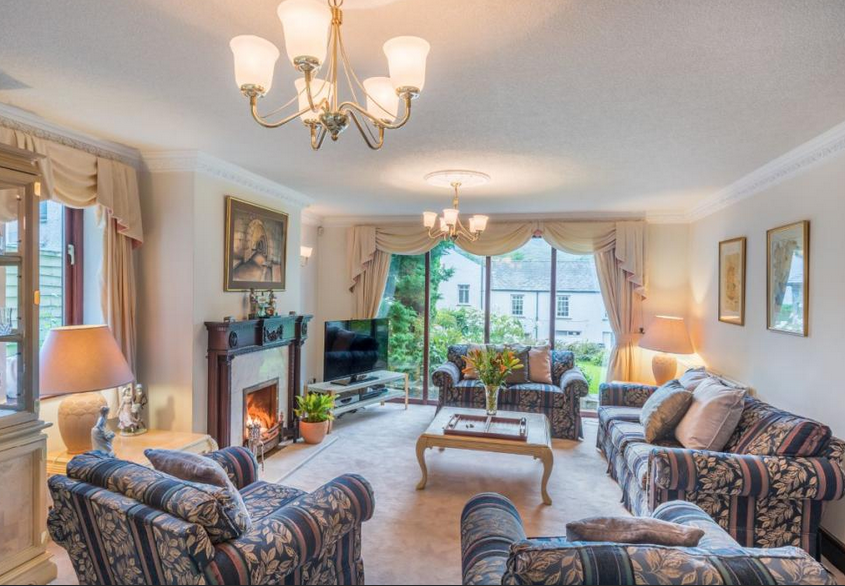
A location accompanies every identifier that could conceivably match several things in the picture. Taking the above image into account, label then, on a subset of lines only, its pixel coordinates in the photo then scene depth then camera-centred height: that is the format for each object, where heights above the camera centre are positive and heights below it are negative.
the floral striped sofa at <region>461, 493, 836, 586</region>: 1.17 -0.70
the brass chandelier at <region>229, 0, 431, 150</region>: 1.25 +0.67
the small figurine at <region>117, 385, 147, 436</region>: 3.29 -0.90
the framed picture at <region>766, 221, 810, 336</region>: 3.05 +0.11
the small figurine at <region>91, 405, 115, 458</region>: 2.56 -0.85
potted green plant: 4.57 -1.28
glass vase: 4.09 -0.96
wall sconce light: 5.63 +0.42
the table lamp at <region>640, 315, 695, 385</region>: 4.86 -0.52
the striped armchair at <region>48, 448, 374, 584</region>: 1.60 -0.94
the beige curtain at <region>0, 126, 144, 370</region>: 2.91 +0.53
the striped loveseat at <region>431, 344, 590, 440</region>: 4.90 -1.14
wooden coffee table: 3.42 -1.17
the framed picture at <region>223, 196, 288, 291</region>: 3.90 +0.36
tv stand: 5.22 -1.26
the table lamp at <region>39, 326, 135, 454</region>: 2.56 -0.49
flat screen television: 5.38 -0.72
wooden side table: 2.80 -1.08
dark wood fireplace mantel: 3.64 -0.53
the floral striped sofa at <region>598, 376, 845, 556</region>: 2.47 -1.01
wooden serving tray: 3.59 -1.11
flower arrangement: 4.06 -0.70
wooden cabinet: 2.28 -0.47
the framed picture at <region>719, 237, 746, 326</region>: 3.98 +0.11
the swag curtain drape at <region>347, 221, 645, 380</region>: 5.54 +0.53
